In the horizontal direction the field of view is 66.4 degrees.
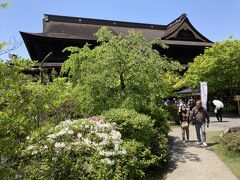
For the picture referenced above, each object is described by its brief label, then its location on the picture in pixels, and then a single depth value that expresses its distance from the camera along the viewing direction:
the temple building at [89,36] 15.54
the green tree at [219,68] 14.03
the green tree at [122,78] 7.11
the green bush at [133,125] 5.52
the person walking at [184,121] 8.01
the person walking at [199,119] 7.30
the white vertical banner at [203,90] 11.52
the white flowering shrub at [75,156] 4.06
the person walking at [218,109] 11.84
